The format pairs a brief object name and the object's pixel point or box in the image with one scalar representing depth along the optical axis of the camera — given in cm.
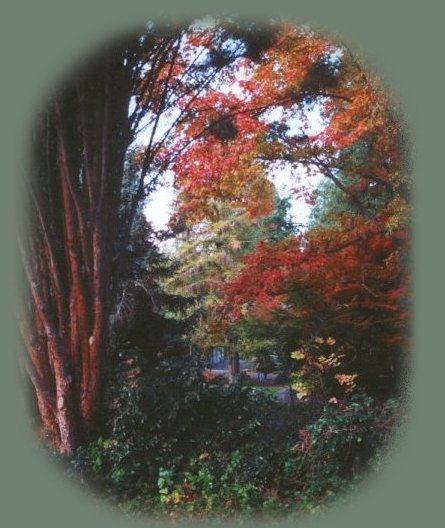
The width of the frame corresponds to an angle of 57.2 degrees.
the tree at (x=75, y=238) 485
